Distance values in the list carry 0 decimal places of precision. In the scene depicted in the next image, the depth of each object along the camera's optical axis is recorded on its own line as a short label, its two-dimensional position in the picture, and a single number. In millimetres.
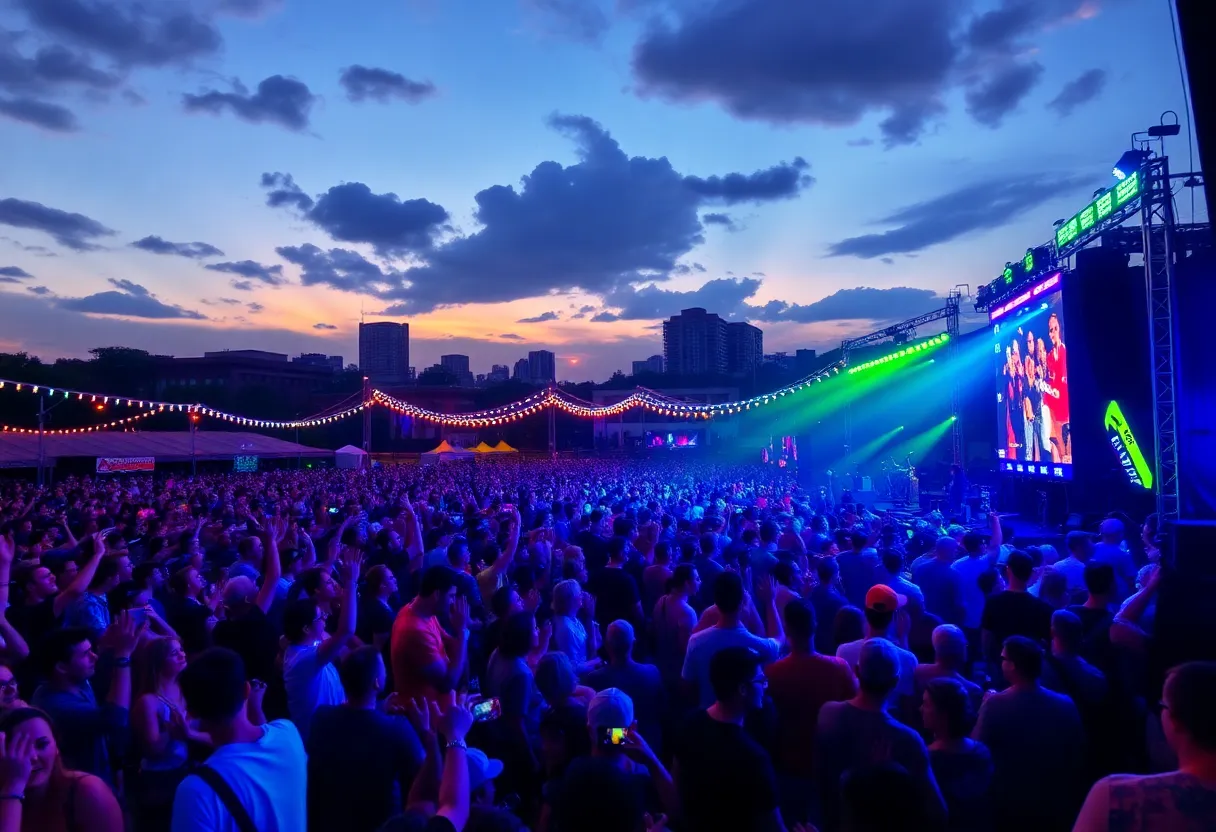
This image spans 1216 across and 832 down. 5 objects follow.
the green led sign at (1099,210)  10273
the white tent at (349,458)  41375
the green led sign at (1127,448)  12164
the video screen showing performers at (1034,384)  13641
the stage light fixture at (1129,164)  9969
